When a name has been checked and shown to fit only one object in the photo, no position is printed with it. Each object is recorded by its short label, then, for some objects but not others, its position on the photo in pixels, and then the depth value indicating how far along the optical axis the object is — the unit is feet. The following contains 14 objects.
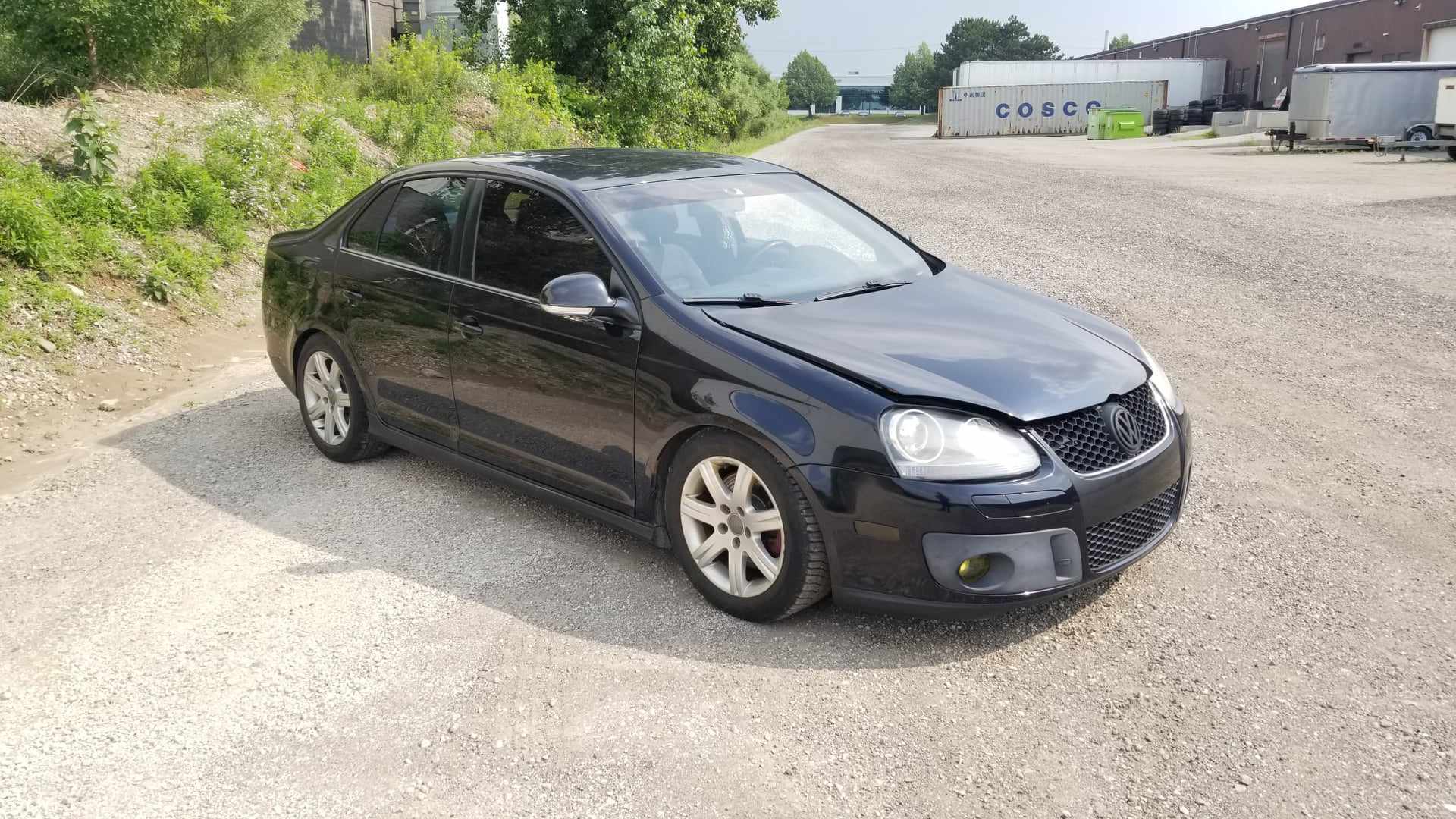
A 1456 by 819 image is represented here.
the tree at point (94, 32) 37.09
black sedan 11.89
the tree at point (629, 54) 80.23
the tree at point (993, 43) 533.96
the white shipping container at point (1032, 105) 214.69
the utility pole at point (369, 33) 87.20
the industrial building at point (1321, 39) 153.69
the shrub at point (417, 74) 60.70
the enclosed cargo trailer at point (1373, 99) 102.06
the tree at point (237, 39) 46.80
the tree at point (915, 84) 537.65
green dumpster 174.50
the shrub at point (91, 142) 30.86
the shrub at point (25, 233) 26.40
